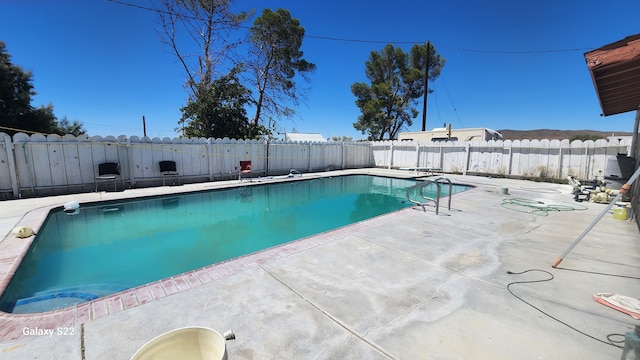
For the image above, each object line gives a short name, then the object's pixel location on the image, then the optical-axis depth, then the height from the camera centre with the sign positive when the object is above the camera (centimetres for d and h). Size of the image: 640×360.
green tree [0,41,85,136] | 1599 +318
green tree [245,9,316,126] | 1678 +587
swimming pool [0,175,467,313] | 369 -172
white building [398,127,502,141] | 1775 +104
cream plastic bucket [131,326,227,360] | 158 -116
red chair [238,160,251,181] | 1155 -70
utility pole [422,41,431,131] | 1911 +333
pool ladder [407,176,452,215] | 608 -134
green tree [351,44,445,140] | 2242 +546
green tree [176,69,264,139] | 1419 +213
